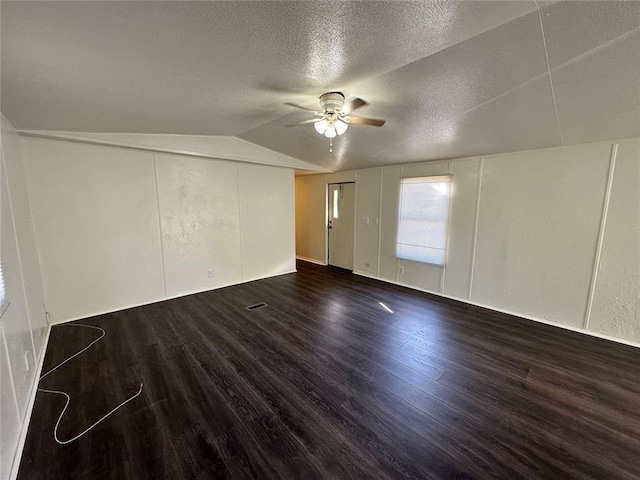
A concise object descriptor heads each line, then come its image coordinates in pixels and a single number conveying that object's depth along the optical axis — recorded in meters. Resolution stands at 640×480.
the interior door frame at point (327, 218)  5.68
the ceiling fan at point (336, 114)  2.42
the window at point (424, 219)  4.26
